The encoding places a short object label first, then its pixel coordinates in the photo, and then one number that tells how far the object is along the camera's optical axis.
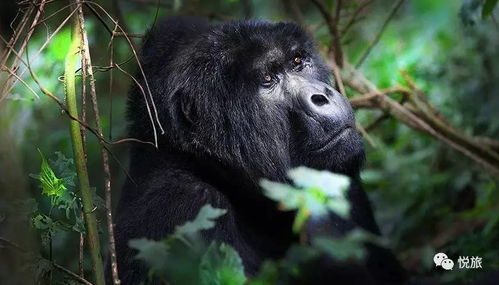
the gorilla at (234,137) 7.80
